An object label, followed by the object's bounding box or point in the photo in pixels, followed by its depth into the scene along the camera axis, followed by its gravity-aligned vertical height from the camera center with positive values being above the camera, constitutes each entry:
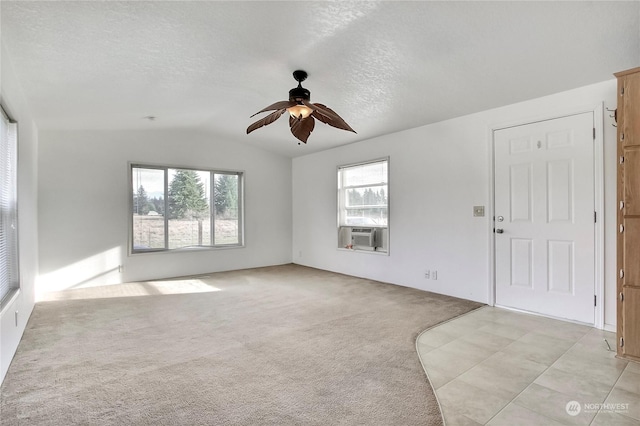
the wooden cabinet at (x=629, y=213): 2.44 -0.02
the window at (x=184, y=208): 5.58 +0.11
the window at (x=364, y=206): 5.43 +0.10
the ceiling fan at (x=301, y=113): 2.89 +0.90
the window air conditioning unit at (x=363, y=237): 5.54 -0.42
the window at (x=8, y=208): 2.73 +0.07
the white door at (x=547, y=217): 3.24 -0.07
